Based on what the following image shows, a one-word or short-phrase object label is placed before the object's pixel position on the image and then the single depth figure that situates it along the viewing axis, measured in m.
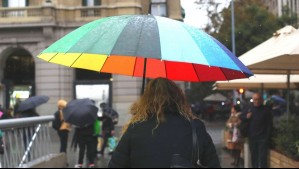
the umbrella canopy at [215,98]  38.88
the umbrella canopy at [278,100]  22.90
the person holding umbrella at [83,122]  11.33
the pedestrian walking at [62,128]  13.13
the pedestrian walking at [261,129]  10.46
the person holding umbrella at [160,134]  3.45
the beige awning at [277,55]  6.51
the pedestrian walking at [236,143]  12.81
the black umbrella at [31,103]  11.33
